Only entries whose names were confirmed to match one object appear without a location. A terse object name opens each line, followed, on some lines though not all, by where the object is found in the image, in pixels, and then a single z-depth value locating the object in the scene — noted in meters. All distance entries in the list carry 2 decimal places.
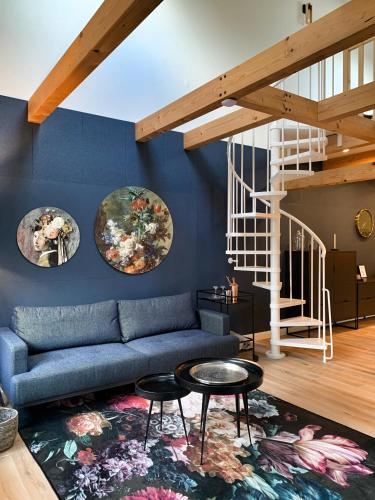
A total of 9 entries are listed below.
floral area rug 2.15
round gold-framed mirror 7.20
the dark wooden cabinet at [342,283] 6.00
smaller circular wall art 3.76
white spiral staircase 4.51
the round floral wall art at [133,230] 4.25
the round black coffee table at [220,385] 2.36
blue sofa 2.98
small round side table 2.53
